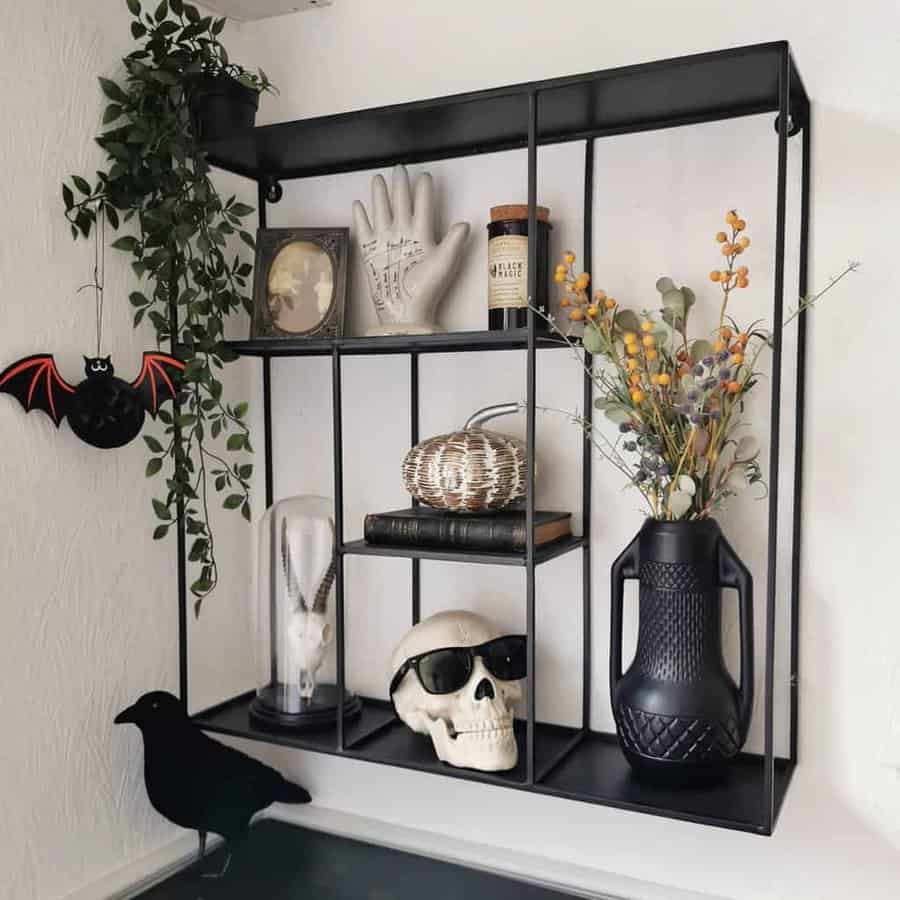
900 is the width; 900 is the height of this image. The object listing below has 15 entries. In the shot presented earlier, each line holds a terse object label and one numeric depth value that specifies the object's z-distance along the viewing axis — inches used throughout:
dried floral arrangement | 45.6
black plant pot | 54.6
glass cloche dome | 57.2
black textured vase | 44.9
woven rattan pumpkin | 50.5
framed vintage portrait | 58.3
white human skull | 48.8
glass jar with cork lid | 50.8
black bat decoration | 48.6
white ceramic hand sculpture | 55.2
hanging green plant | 53.0
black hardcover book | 48.5
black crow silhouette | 53.6
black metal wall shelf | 43.8
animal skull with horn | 57.2
